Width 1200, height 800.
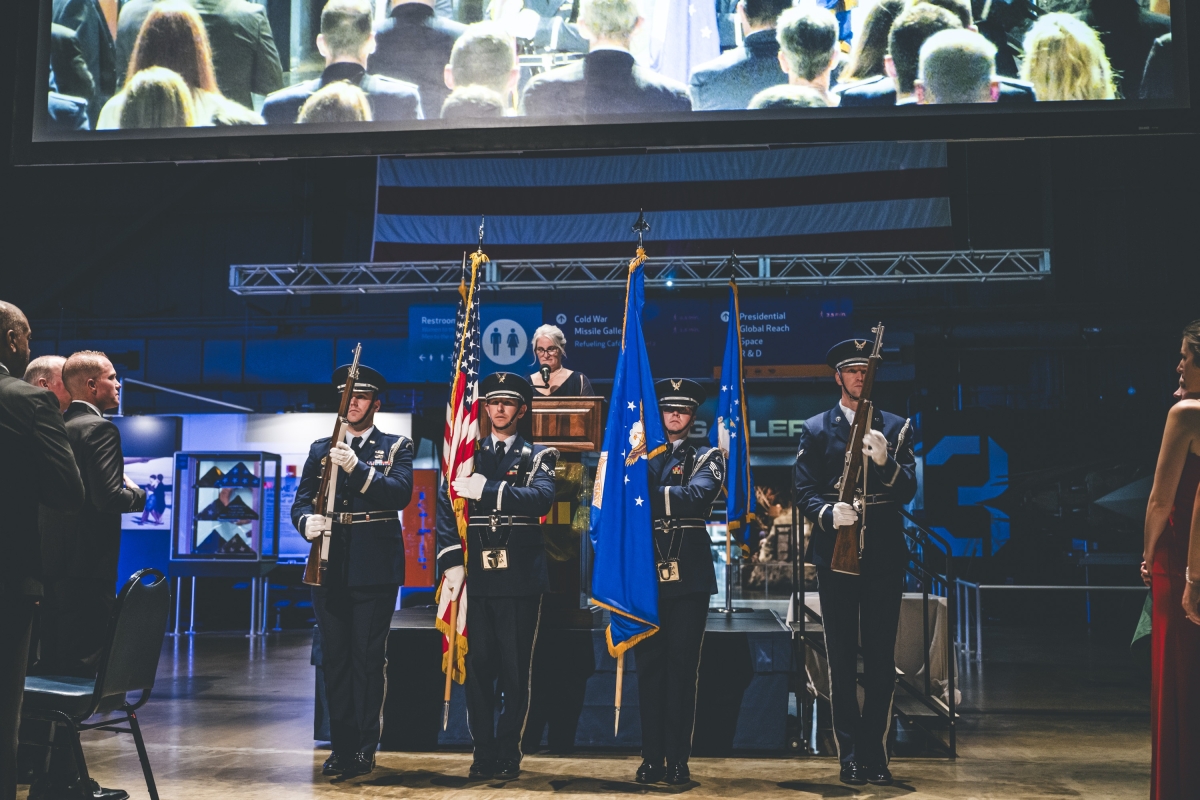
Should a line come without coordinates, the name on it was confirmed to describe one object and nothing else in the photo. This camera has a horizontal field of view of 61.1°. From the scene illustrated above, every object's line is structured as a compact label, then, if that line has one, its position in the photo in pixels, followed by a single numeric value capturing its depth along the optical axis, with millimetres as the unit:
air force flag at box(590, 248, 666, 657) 4621
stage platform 5180
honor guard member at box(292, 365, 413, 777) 4676
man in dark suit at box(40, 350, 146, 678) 4242
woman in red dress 3232
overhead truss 10914
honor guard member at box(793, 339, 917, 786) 4562
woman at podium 5758
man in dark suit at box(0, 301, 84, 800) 2834
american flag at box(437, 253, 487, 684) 4742
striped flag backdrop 11141
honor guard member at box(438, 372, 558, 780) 4676
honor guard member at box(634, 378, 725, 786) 4559
